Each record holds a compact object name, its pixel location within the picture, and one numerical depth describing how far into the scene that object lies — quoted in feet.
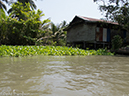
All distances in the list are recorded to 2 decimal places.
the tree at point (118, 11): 39.65
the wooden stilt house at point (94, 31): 43.55
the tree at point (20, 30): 47.62
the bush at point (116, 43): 37.65
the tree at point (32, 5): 70.28
